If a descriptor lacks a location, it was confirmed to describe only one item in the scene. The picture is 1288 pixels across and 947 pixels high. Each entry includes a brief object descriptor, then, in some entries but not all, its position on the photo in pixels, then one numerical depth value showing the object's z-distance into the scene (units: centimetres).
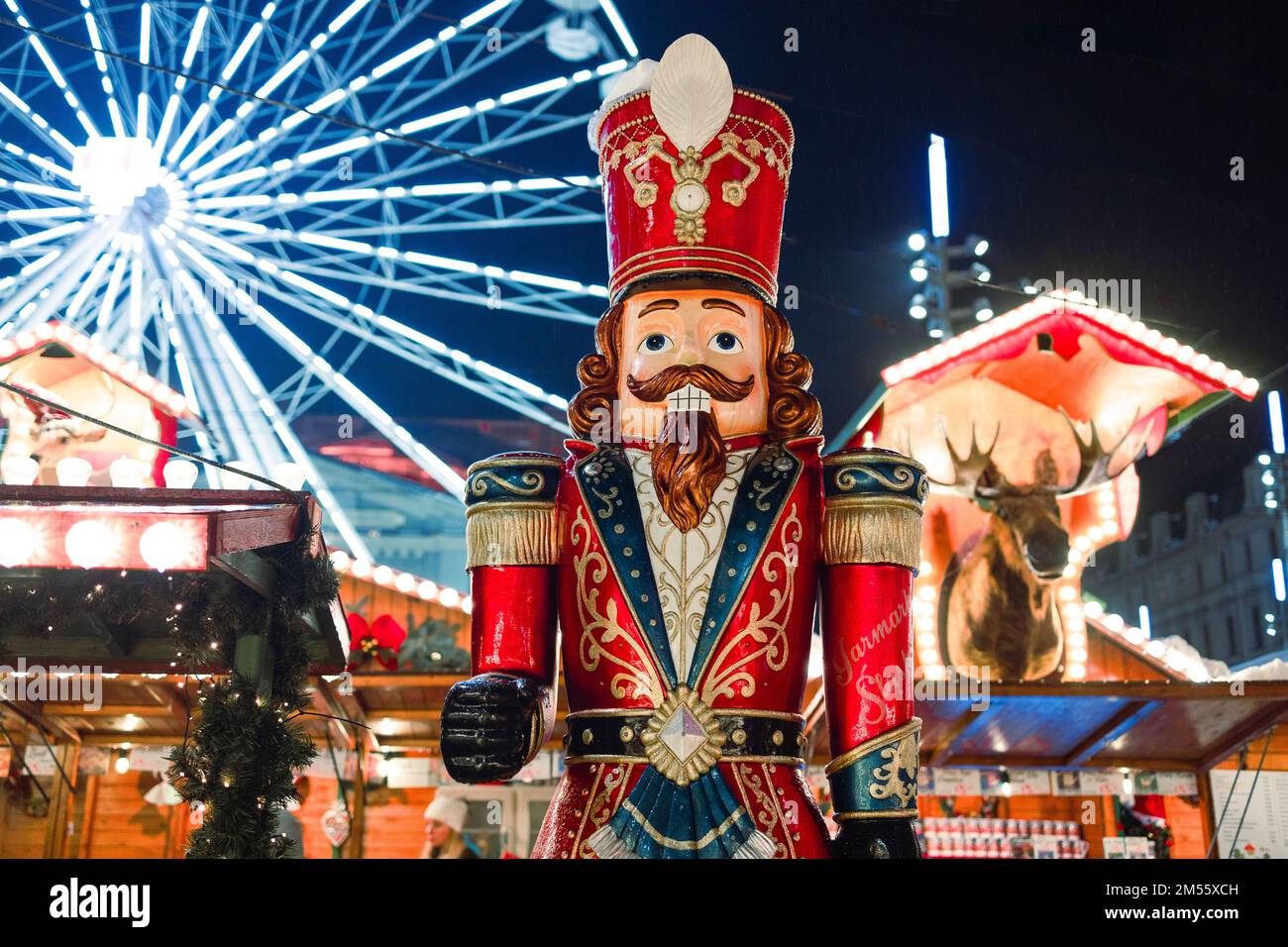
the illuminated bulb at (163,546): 486
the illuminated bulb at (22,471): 891
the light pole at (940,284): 1593
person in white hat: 929
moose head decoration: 997
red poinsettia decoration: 1021
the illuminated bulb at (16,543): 502
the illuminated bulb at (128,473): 891
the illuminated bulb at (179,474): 706
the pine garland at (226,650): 483
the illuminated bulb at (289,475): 608
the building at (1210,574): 3841
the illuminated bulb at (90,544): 501
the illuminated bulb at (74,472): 863
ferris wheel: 1224
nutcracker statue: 306
